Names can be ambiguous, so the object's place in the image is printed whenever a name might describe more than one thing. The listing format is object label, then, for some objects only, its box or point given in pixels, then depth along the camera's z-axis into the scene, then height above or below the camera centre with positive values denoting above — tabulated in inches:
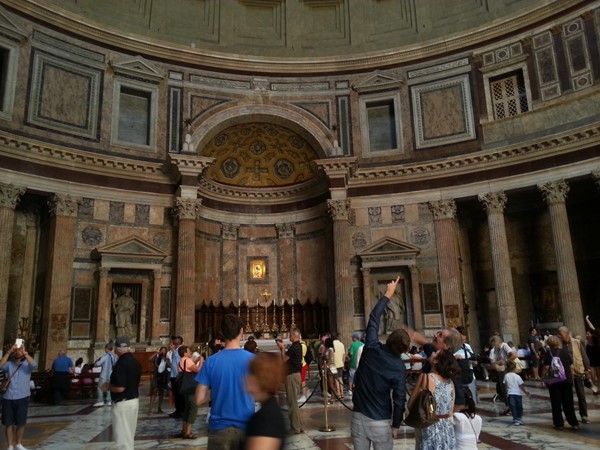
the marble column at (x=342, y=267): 800.9 +91.4
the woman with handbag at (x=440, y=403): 163.3 -26.5
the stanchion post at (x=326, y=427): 327.6 -66.9
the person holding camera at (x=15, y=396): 273.6 -33.6
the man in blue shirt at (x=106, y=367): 466.9 -32.6
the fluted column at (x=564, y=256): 721.6 +88.1
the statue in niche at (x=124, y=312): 754.8 +28.0
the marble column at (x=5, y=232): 670.5 +138.7
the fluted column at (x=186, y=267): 769.6 +95.4
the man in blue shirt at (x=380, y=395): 168.1 -24.0
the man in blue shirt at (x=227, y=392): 140.4 -18.5
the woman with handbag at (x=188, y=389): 295.4 -34.5
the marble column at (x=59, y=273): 700.7 +85.4
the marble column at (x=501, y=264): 768.9 +85.0
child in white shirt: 323.9 -48.1
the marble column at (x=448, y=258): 796.0 +100.2
